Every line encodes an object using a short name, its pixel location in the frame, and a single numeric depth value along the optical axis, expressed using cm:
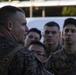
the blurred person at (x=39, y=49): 494
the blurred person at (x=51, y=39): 620
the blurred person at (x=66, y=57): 496
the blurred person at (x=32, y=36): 656
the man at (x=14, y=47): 288
